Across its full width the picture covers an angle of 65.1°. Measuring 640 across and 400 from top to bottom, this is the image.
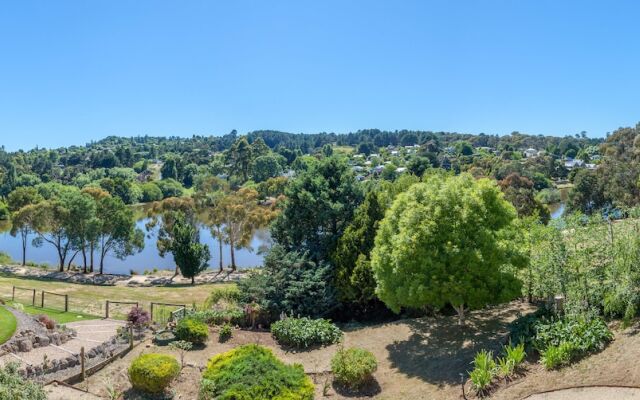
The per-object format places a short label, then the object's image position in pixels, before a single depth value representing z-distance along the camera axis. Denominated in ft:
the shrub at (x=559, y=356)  38.45
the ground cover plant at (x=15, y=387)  28.72
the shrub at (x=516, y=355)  39.60
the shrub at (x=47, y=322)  59.16
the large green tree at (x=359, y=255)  67.21
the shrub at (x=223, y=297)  74.06
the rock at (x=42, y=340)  53.36
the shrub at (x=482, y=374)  38.50
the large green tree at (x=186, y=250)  112.78
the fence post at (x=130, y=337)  53.88
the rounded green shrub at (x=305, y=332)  57.47
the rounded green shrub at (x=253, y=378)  38.68
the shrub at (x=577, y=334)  38.99
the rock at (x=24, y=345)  51.24
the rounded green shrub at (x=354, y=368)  44.88
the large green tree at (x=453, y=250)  49.24
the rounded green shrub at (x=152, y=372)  42.63
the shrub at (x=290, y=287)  66.13
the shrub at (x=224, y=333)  59.06
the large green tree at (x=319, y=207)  77.00
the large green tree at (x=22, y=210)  130.41
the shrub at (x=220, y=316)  63.41
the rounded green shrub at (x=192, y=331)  56.39
